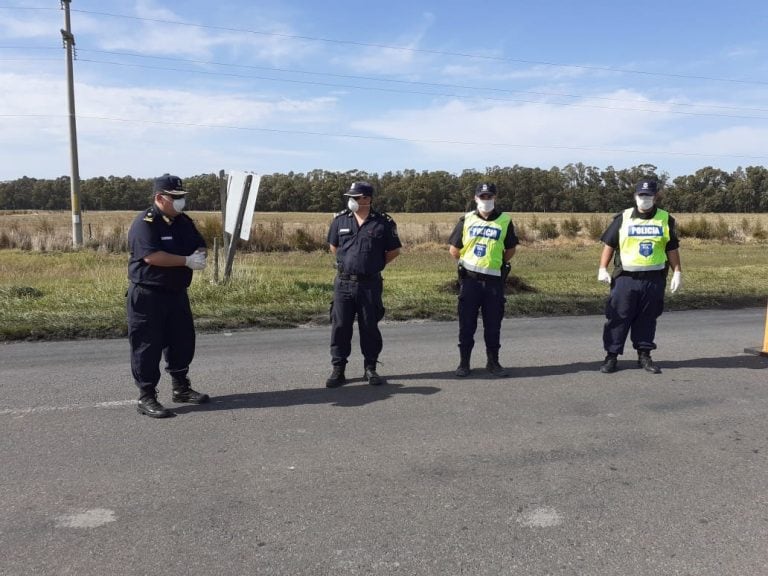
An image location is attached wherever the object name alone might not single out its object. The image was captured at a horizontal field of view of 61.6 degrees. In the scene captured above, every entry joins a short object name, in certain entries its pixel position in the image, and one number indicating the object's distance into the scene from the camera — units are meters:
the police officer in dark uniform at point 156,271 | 4.88
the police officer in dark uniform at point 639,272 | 6.34
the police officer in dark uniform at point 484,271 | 6.25
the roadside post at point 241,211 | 12.75
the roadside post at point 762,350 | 7.11
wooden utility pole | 24.15
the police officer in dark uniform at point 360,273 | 5.79
